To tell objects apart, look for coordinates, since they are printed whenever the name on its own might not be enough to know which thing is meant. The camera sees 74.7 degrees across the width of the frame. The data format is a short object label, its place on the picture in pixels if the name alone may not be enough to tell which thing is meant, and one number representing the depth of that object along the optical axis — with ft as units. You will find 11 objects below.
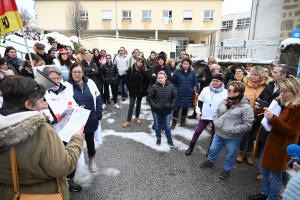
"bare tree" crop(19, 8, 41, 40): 41.16
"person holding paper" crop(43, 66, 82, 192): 7.86
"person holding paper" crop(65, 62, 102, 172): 10.30
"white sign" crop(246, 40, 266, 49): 23.70
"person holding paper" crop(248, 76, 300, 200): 7.96
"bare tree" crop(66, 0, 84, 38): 86.59
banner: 9.34
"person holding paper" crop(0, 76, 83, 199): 4.21
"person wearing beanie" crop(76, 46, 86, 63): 22.62
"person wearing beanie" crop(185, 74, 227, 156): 13.08
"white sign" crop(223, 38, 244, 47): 25.95
